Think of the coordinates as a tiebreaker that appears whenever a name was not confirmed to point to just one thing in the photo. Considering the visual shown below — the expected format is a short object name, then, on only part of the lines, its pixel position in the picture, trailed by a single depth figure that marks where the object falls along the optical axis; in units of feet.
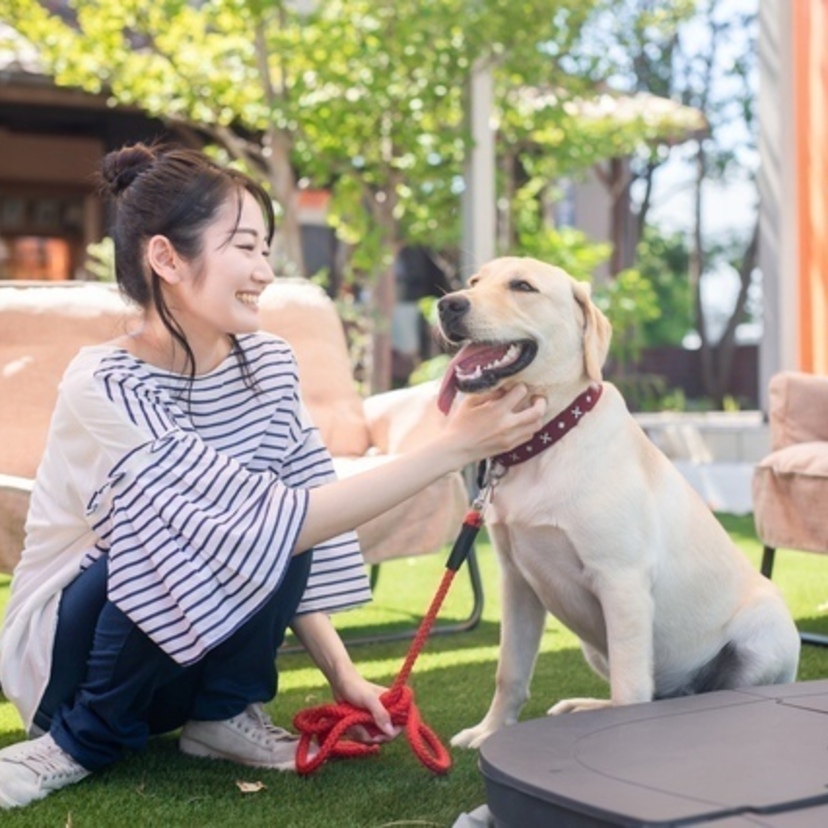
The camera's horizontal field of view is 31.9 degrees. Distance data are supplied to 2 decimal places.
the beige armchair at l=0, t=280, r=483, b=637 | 11.68
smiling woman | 7.42
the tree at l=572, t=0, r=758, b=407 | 52.49
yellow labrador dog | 7.89
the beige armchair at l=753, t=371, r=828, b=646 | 11.47
